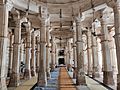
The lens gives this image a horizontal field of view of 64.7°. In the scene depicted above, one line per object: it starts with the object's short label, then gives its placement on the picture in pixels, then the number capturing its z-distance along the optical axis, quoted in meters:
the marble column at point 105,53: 6.60
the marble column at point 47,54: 9.12
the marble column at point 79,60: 6.80
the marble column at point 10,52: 11.12
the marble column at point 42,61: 6.65
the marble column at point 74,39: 9.26
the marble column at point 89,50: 10.43
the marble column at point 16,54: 6.69
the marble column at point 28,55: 9.62
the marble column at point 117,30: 4.53
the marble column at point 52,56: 14.85
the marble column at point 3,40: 4.24
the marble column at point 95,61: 9.50
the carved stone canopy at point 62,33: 13.48
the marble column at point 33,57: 11.08
